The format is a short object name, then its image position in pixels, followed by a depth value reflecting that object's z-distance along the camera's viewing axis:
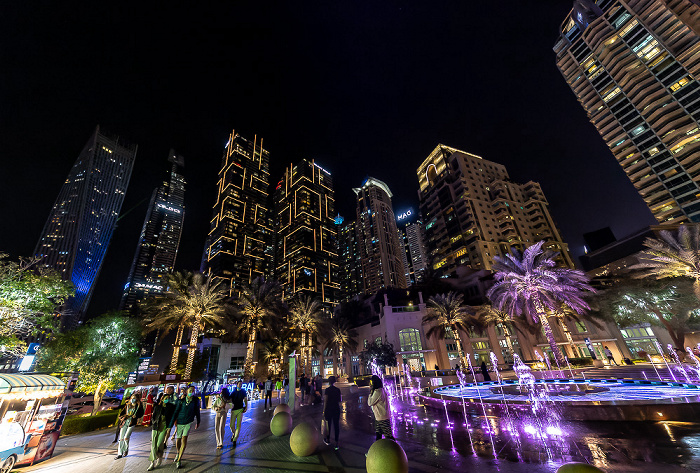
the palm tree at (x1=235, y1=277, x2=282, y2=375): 30.96
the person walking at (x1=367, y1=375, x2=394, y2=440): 7.09
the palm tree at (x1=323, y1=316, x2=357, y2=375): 44.34
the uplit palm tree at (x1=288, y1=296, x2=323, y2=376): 38.59
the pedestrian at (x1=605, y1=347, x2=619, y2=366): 32.33
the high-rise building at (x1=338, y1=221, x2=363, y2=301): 150.38
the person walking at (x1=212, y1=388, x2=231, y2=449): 7.98
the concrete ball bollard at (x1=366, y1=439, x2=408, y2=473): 4.53
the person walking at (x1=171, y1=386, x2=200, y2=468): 6.97
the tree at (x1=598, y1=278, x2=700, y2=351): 29.58
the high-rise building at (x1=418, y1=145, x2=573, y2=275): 80.27
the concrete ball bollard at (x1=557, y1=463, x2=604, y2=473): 2.92
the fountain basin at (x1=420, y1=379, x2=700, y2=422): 7.77
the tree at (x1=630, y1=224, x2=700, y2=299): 20.75
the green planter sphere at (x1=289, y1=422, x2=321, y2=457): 6.81
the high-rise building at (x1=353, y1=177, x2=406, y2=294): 138.50
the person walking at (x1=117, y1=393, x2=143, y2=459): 7.75
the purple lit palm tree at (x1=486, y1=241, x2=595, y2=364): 23.80
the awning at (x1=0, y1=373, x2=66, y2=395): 7.74
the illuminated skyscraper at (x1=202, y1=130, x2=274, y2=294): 137.50
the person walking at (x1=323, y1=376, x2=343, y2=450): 7.92
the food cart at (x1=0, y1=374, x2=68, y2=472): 6.90
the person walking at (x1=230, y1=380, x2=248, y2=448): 8.74
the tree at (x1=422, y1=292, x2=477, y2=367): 37.06
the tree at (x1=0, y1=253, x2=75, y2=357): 11.35
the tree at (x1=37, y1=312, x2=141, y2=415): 19.88
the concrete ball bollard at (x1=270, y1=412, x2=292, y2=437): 9.12
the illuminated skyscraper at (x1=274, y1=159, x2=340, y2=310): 141.00
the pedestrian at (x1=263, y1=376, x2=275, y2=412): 16.18
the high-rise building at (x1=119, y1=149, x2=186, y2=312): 163.75
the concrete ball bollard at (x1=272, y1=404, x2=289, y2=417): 9.97
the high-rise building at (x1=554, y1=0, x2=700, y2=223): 61.66
